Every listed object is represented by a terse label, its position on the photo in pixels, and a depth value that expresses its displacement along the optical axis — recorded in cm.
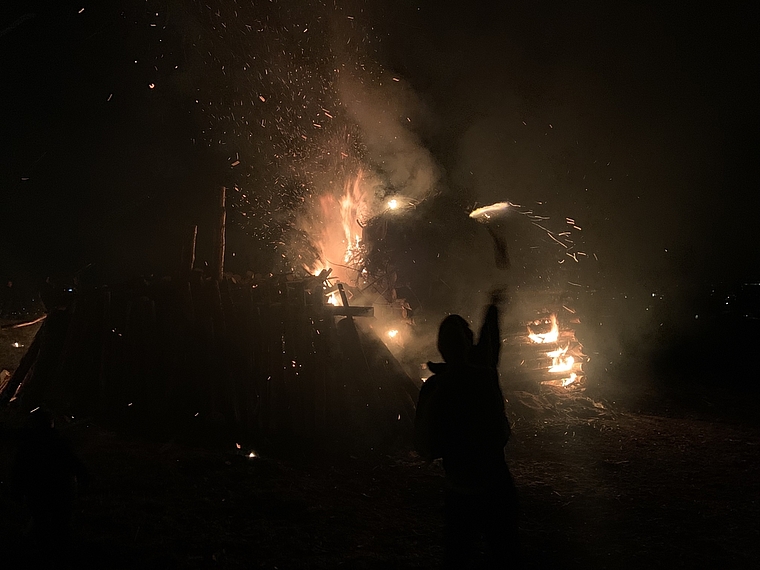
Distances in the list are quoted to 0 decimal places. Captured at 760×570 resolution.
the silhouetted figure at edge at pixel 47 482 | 357
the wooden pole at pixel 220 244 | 788
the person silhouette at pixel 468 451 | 276
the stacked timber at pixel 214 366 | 689
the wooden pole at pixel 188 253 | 786
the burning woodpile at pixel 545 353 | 1161
